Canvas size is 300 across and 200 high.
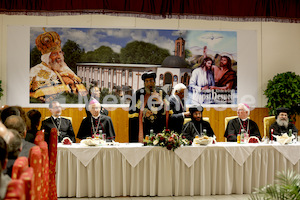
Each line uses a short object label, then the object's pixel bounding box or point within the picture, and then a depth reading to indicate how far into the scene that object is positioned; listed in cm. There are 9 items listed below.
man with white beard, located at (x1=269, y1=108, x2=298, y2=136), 732
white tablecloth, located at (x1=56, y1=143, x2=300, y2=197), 588
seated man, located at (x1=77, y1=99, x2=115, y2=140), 716
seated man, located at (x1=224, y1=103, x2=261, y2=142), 743
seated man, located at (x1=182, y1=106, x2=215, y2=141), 714
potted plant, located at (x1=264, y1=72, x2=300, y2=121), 864
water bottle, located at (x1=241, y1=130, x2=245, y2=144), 644
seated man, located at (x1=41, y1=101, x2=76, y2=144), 734
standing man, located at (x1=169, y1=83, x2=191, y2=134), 740
